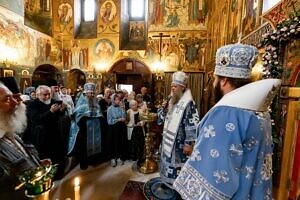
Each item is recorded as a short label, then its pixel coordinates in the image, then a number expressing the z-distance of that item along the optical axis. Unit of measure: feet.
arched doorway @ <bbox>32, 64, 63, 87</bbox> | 36.74
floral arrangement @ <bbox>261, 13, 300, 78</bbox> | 8.18
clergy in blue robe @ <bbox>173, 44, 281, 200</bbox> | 3.54
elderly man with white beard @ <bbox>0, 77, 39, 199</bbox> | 5.01
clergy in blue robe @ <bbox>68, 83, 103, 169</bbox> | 14.74
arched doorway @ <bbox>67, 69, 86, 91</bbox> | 40.75
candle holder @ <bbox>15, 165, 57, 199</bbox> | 3.40
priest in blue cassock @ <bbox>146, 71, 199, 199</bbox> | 9.53
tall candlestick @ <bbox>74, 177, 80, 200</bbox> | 3.70
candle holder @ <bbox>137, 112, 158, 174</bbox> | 15.06
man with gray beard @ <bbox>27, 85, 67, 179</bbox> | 11.73
